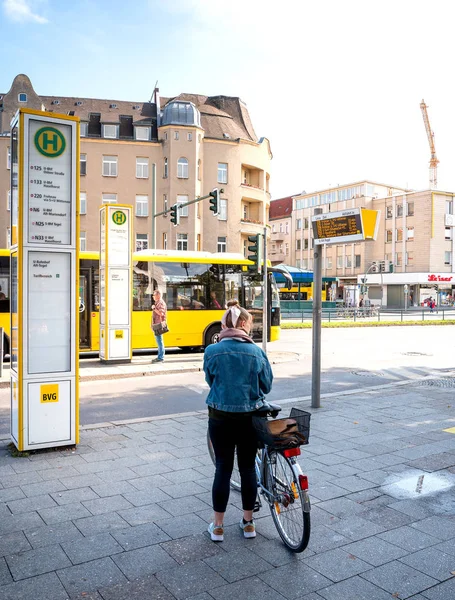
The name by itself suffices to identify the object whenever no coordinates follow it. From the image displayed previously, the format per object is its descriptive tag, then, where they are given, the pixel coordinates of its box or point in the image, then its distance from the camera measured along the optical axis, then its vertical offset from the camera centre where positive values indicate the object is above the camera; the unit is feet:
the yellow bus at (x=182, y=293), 53.31 -1.01
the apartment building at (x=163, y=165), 152.25 +31.68
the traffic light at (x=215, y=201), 71.92 +10.30
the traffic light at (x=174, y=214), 80.98 +9.79
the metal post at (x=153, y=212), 86.02 +10.76
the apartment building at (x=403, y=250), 232.12 +15.25
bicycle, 12.68 -4.61
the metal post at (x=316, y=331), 29.63 -2.42
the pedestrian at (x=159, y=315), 49.65 -2.77
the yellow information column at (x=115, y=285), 47.52 -0.22
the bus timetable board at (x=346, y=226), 27.25 +2.85
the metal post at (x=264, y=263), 46.83 +1.73
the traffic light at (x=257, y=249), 46.55 +2.80
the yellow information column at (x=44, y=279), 20.54 +0.09
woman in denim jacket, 13.37 -2.74
